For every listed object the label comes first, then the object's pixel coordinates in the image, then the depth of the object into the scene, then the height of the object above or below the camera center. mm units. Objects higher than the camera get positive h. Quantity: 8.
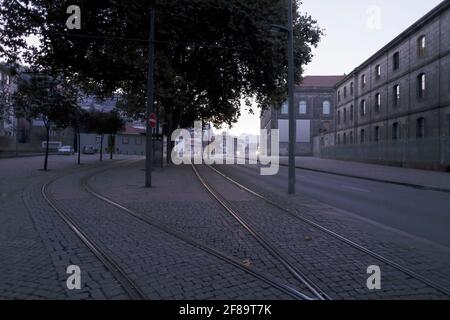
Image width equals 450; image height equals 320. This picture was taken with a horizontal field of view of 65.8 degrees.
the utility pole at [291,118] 11633 +1199
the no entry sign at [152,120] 12719 +1207
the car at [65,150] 52347 +435
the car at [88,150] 61441 +521
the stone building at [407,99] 25484 +5073
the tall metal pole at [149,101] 12375 +1870
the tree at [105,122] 34312 +3058
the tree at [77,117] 23734 +2774
